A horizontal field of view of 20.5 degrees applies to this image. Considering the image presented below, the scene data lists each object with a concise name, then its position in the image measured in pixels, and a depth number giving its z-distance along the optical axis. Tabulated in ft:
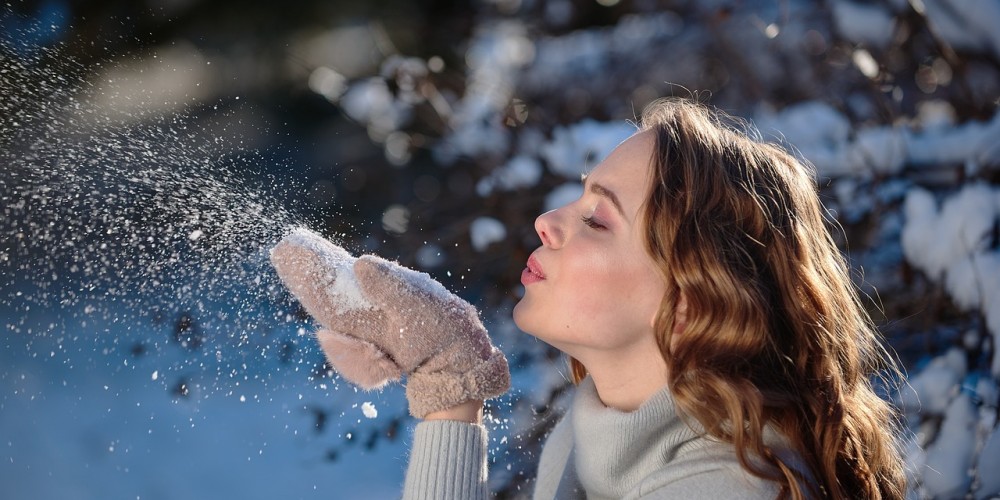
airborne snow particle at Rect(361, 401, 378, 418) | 7.41
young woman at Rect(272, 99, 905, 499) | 7.00
